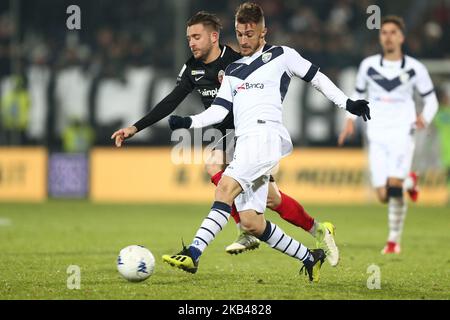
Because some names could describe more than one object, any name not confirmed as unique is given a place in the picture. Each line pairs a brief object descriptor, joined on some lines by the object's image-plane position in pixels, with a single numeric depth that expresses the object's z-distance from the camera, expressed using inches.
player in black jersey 599.5
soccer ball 544.1
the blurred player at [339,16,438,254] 828.0
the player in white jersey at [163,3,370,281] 541.0
